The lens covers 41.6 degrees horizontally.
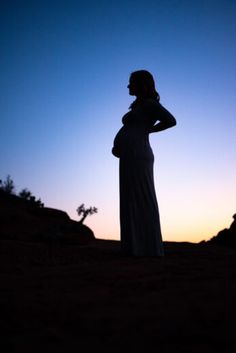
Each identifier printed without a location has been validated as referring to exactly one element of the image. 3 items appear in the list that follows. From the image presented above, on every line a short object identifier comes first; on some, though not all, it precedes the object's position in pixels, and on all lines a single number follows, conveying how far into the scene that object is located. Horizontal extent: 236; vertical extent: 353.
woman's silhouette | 4.18
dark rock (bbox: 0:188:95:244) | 8.14
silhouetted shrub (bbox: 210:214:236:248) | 8.54
